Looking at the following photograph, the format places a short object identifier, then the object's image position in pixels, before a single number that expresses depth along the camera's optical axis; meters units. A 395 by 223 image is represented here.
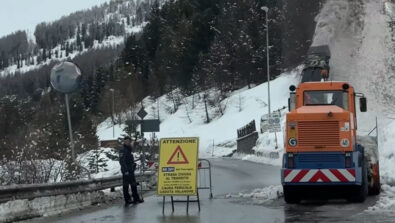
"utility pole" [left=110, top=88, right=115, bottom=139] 108.97
